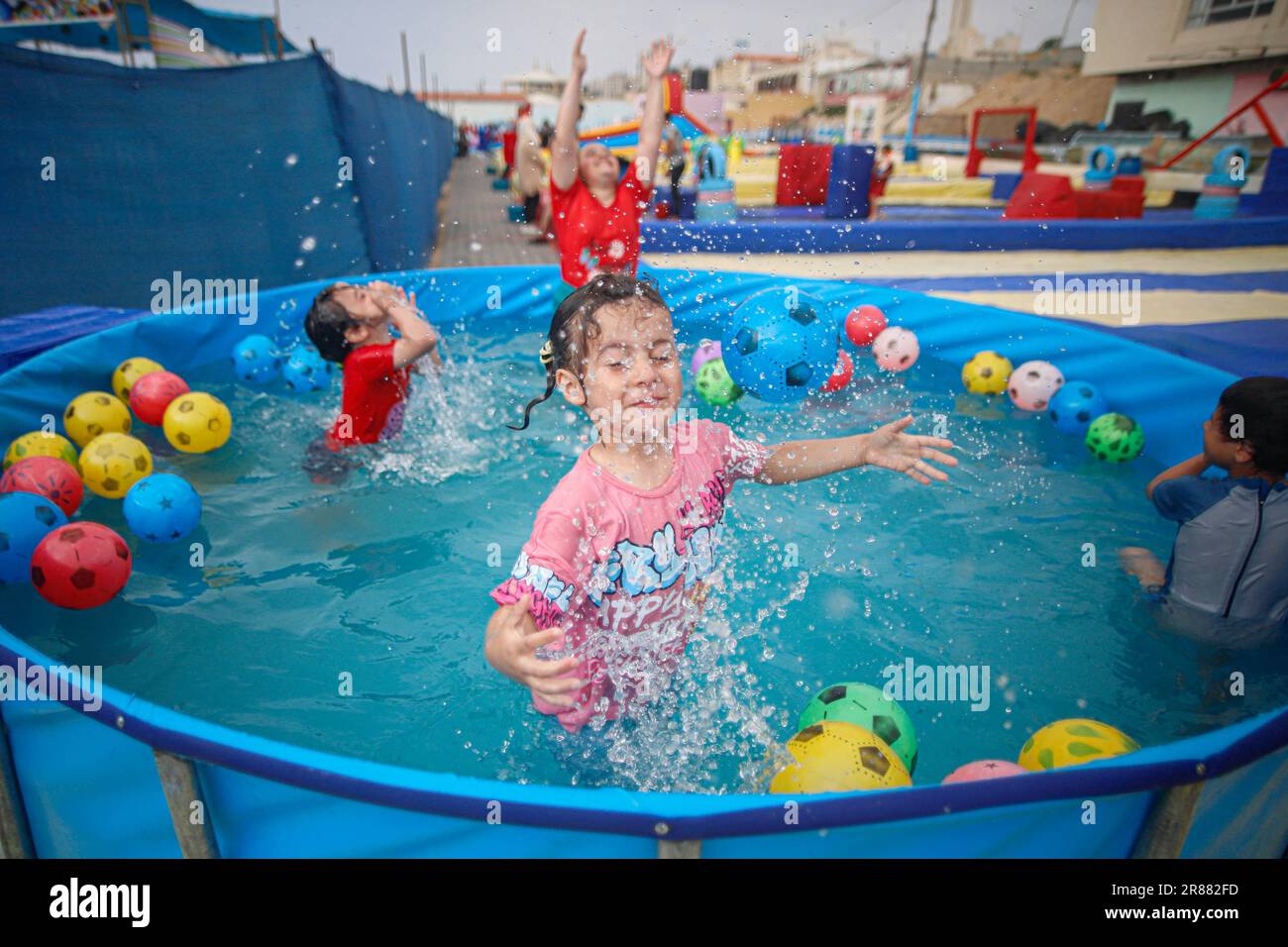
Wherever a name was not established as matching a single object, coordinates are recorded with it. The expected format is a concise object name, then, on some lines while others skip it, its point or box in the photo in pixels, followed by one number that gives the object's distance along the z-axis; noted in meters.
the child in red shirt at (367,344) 3.74
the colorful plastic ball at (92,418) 4.15
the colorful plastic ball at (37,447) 3.62
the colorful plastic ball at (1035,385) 4.71
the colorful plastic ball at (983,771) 1.95
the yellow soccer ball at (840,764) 1.87
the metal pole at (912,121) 21.73
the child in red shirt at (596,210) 4.88
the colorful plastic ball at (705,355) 5.23
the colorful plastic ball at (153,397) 4.45
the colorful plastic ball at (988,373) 5.00
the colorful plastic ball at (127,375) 4.62
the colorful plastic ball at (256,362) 5.22
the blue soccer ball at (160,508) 3.33
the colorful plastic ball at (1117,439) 4.15
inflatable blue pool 1.43
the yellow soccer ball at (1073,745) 2.00
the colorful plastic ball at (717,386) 4.84
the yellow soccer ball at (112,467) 3.67
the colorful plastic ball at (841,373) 4.88
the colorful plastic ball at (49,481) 3.24
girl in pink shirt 1.82
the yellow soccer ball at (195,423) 4.18
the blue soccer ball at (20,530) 2.95
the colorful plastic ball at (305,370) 5.11
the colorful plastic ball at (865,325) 5.52
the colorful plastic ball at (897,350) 5.21
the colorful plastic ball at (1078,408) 4.44
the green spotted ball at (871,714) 2.15
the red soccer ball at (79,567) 2.77
